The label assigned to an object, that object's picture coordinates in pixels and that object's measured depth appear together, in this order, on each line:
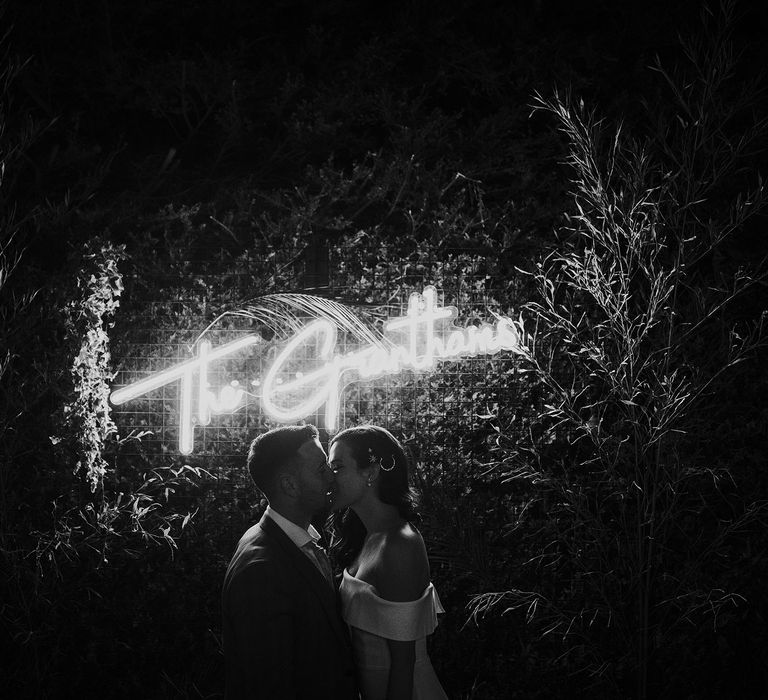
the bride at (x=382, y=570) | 2.58
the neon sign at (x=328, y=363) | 4.61
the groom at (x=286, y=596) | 2.31
